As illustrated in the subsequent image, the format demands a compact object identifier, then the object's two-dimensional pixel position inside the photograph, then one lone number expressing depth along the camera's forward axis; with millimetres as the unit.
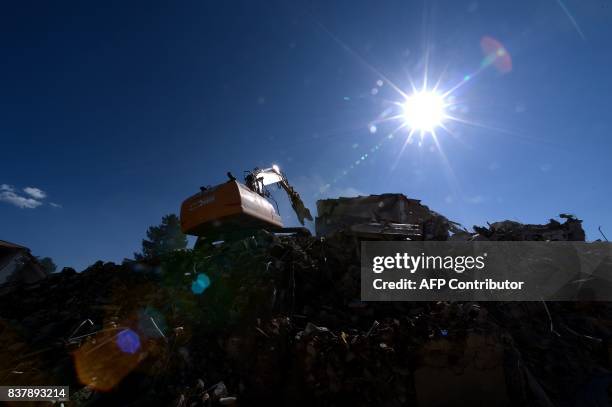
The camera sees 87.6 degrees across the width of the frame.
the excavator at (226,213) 8727
